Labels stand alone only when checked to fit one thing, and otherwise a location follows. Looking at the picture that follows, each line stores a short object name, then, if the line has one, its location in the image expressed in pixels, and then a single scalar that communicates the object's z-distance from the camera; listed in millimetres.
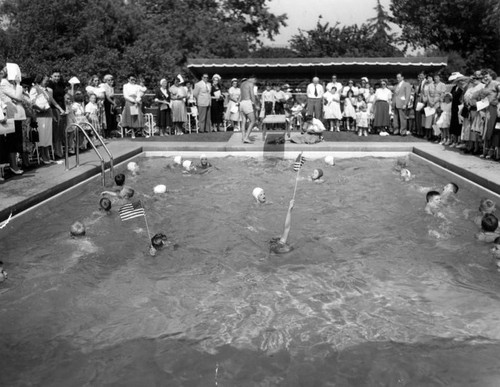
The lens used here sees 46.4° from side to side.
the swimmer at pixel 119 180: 11562
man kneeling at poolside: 16672
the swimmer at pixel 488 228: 8188
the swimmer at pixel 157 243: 7917
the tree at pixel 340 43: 49344
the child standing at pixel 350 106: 19828
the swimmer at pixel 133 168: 13648
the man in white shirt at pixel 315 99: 19414
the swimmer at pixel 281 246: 7969
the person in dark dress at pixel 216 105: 20000
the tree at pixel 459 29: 49312
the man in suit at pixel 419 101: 17672
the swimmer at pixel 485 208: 9109
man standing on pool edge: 15530
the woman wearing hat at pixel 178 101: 18750
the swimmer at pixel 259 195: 10844
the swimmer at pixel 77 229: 8578
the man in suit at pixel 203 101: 18969
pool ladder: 11559
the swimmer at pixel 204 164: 14117
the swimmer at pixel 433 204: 9852
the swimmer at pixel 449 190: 10580
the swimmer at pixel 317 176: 12969
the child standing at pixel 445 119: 15703
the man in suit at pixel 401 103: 18453
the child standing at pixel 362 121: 18766
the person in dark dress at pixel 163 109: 18500
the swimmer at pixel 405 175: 12617
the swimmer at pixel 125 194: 10836
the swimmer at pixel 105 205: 9859
